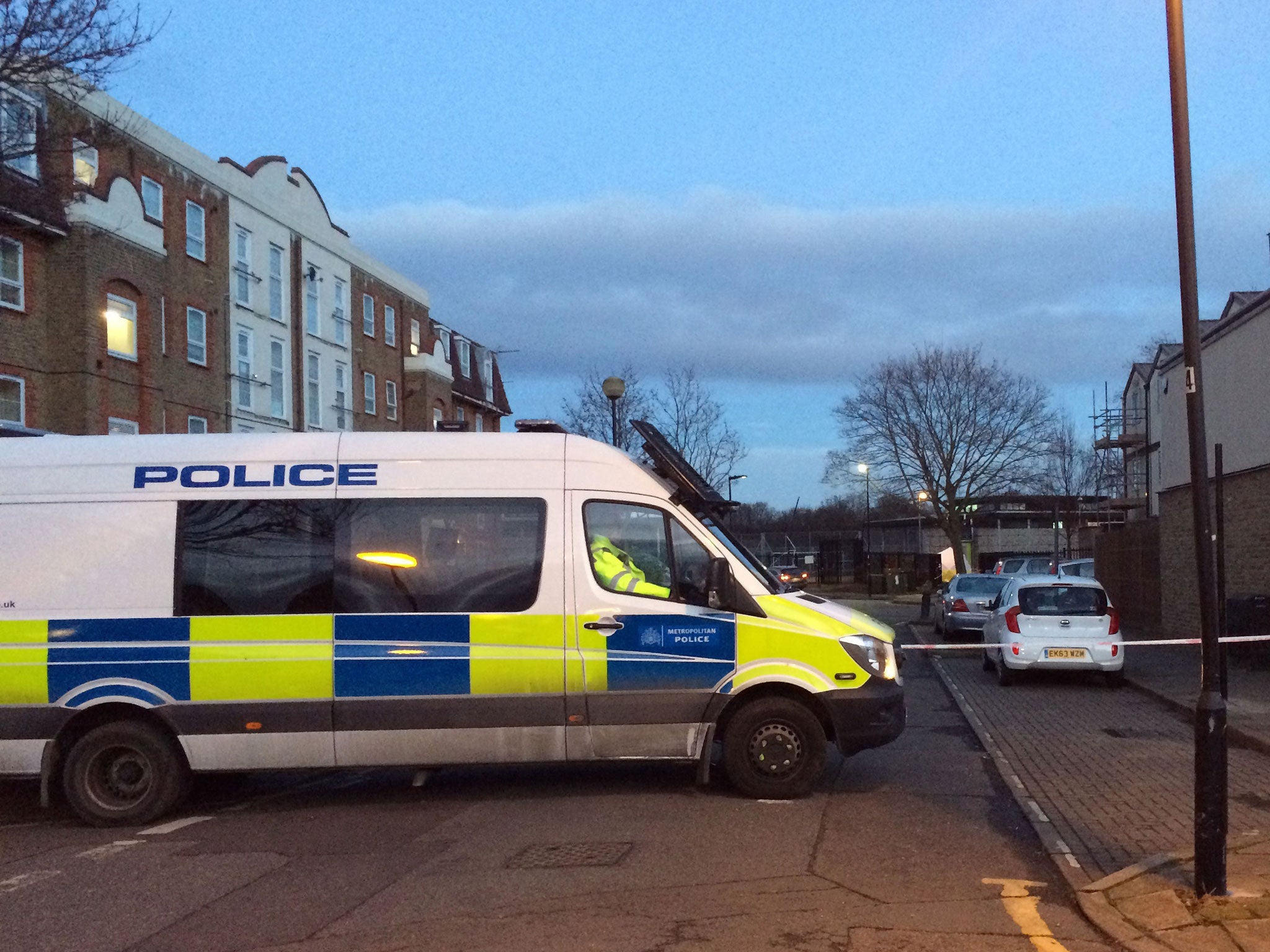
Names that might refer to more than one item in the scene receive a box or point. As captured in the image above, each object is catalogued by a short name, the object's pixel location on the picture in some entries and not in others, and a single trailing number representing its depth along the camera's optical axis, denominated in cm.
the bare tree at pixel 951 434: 4866
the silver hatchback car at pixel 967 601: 2450
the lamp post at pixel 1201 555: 582
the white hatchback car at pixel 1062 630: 1602
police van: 845
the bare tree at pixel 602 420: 3231
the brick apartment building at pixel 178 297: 2419
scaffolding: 5338
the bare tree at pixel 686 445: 3541
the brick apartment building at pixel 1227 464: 1817
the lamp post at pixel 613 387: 1942
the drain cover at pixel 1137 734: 1178
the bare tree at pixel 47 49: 1282
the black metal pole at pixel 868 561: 4910
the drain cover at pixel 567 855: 699
